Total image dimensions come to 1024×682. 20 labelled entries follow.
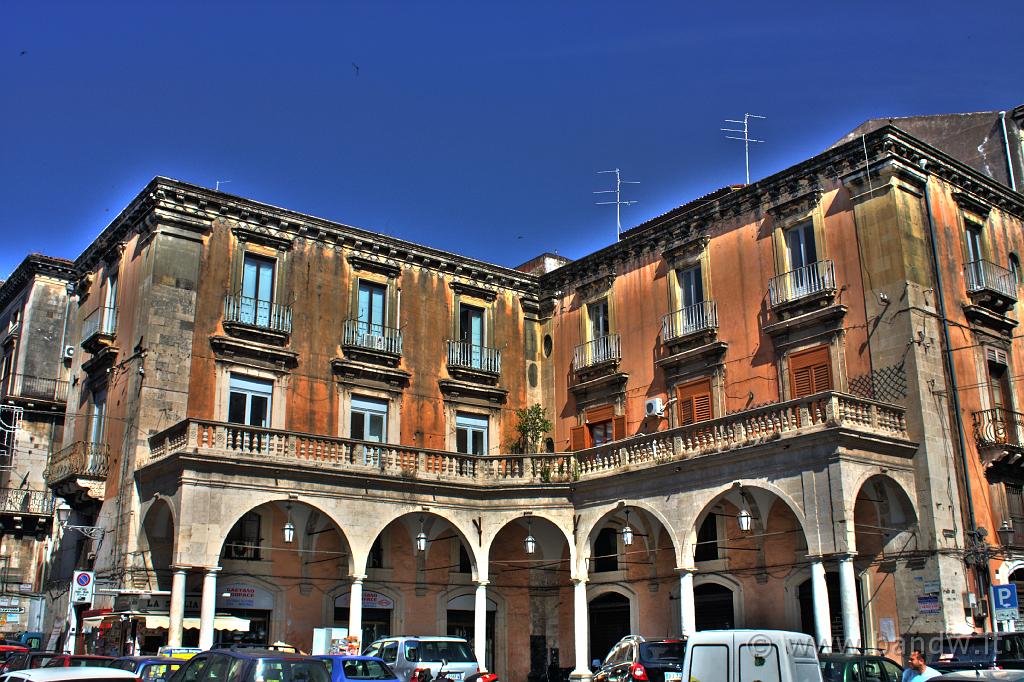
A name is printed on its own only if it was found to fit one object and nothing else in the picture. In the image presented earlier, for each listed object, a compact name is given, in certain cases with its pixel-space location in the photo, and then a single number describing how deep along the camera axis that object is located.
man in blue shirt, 13.40
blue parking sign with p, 19.94
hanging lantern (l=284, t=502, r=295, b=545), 25.12
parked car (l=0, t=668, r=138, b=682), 10.78
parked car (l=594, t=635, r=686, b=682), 20.23
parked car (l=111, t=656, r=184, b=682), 16.53
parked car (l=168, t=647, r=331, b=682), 12.83
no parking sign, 22.23
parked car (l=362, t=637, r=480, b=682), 21.19
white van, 12.41
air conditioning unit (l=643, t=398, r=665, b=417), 28.39
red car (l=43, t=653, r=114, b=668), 16.84
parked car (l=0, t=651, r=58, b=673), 17.69
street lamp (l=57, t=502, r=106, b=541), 25.28
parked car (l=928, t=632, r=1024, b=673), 16.98
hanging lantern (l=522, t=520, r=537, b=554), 27.30
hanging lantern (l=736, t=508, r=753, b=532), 23.36
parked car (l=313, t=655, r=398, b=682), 15.50
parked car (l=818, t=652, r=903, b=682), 16.34
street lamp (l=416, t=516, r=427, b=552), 26.89
